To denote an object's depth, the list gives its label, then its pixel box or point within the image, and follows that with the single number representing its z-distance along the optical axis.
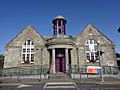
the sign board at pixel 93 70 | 12.25
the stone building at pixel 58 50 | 13.99
